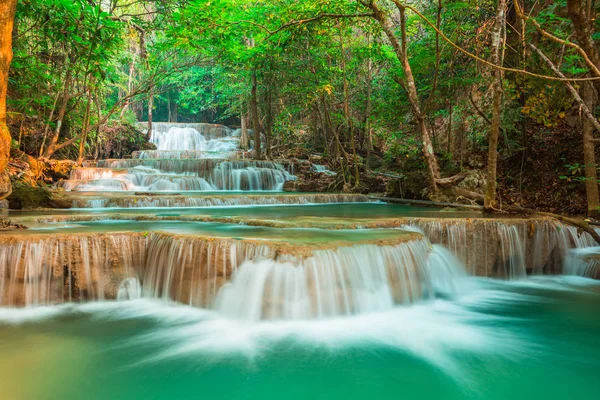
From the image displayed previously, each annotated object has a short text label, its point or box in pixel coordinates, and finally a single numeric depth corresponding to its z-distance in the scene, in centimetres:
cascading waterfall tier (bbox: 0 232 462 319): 437
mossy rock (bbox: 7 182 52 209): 832
